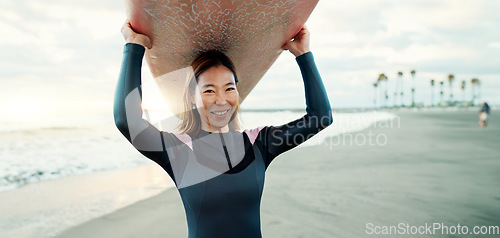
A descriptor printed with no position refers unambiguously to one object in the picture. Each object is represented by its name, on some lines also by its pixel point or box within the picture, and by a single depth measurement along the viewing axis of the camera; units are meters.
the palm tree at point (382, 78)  95.09
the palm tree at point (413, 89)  89.62
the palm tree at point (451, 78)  87.56
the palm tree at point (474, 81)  93.06
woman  1.19
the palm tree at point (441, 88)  97.81
